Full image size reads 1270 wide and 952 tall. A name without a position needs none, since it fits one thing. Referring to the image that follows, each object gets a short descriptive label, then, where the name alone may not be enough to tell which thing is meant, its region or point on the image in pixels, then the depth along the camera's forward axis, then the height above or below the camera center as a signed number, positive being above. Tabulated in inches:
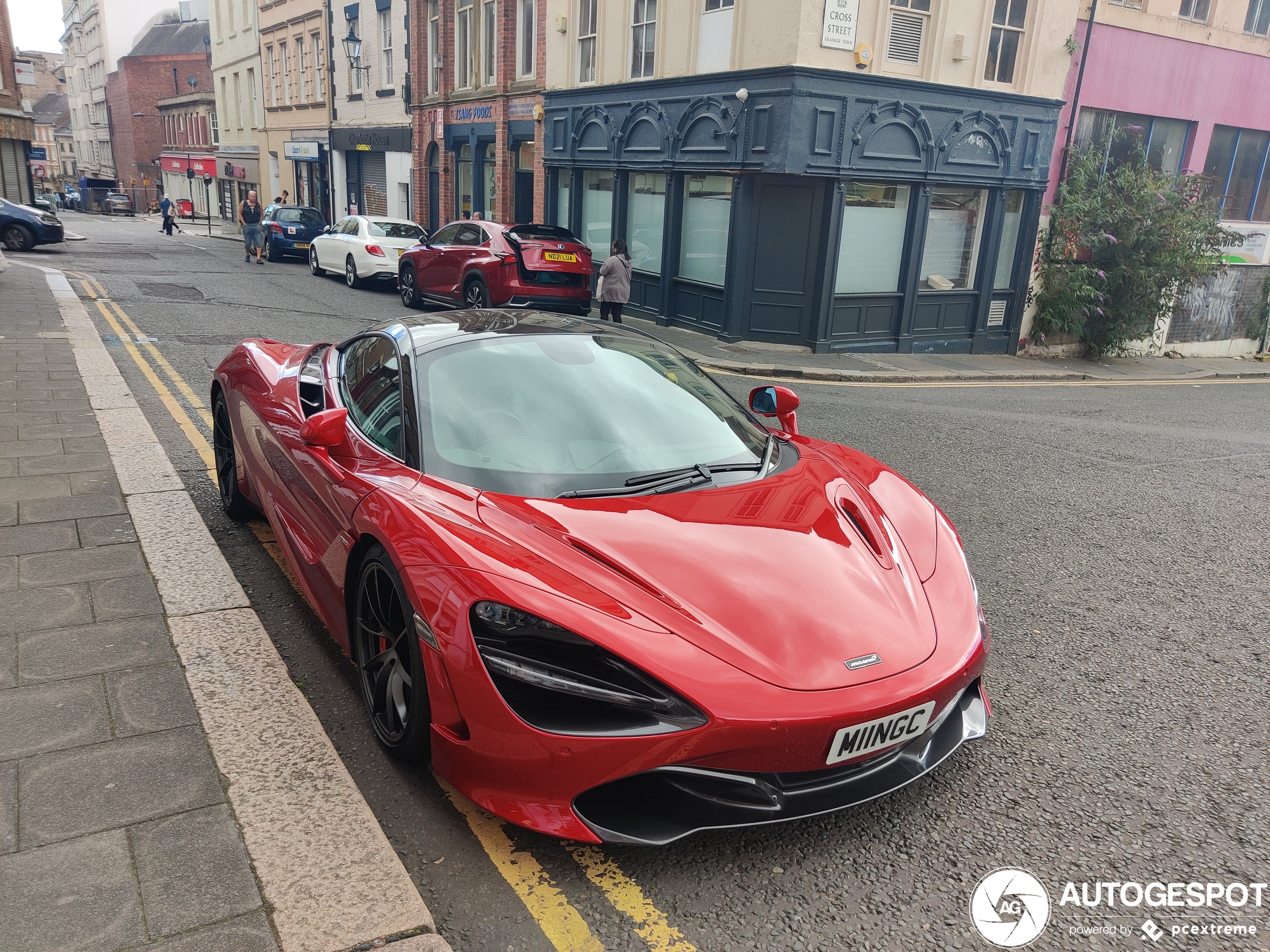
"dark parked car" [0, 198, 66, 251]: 973.8 -72.3
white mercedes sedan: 773.9 -56.6
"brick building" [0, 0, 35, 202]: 1485.0 +35.9
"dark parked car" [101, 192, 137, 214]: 2405.3 -105.7
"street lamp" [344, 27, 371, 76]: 1181.7 +152.7
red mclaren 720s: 97.7 -46.1
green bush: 641.6 -18.4
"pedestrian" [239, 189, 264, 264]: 991.0 -59.2
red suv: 599.2 -52.8
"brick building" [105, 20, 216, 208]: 2716.5 +232.0
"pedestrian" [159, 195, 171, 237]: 1504.6 -78.9
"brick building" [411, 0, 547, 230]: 852.0 +70.3
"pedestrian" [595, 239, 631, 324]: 593.6 -54.0
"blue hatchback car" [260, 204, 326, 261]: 1001.5 -62.0
